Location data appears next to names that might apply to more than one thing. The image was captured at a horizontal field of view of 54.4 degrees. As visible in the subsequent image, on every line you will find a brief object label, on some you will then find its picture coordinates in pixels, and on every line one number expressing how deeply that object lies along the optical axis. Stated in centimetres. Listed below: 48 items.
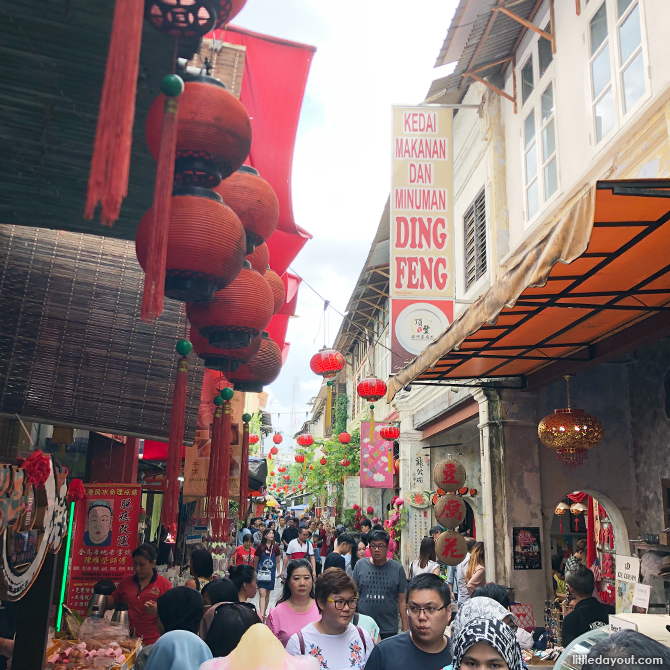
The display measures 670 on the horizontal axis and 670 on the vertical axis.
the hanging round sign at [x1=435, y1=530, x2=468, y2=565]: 970
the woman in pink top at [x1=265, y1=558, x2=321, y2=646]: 482
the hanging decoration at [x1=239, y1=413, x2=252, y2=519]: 720
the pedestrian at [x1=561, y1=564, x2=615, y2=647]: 501
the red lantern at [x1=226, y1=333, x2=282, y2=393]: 570
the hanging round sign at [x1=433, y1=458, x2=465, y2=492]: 1058
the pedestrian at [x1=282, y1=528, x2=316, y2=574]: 1210
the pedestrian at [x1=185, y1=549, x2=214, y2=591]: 744
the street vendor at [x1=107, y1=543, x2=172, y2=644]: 575
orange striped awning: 382
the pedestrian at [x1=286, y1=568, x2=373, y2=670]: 377
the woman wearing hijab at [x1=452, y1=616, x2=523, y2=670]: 253
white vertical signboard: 1017
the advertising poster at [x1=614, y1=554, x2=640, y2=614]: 558
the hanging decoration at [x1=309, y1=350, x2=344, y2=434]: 1421
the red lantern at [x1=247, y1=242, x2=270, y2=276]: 453
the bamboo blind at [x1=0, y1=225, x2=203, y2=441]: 523
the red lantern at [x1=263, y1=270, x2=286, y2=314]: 525
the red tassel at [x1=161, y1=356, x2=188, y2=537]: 399
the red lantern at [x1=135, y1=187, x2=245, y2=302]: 305
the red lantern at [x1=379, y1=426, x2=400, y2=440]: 1664
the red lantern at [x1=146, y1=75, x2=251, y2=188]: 301
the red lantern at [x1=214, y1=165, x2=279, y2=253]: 397
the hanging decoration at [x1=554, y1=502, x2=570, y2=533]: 1509
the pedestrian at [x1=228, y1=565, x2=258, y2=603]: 596
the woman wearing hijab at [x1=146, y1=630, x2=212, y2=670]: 313
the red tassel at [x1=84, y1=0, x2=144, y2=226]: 208
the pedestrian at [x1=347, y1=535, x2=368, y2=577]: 1037
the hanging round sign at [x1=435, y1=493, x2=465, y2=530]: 1027
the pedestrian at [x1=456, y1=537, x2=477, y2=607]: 975
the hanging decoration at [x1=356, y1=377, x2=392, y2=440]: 1409
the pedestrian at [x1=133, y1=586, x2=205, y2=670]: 409
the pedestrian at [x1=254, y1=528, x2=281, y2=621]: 1166
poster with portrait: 631
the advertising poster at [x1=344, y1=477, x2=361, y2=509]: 2236
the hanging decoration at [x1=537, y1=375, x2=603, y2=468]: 755
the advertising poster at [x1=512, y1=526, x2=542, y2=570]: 907
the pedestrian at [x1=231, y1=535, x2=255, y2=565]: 1144
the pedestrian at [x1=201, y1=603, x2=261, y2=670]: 356
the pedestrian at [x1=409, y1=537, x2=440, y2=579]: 844
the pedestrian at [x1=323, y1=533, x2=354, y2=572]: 976
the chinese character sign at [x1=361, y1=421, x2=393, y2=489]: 1771
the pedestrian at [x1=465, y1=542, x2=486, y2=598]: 920
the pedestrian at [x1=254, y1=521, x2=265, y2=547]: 2039
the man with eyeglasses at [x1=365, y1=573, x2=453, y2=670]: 329
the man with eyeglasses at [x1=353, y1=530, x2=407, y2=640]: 605
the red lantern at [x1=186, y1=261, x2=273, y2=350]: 407
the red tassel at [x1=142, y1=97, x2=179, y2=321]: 249
